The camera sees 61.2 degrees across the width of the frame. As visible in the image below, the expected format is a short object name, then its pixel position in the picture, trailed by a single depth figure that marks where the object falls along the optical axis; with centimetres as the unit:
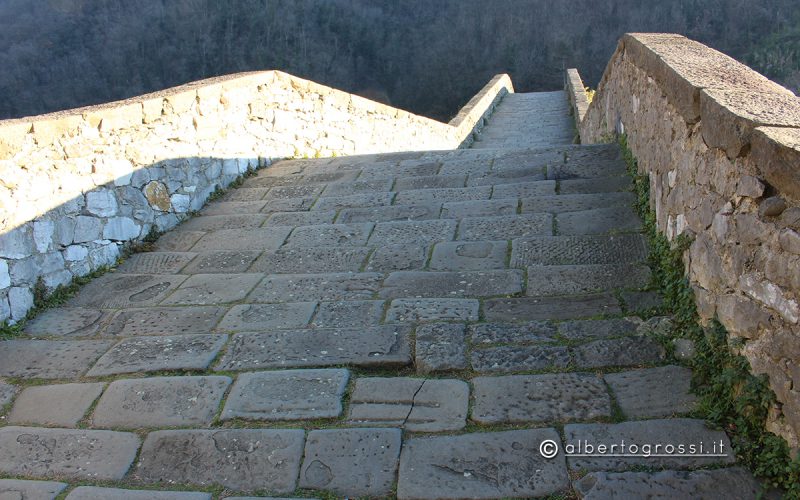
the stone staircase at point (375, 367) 208
